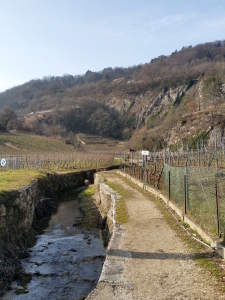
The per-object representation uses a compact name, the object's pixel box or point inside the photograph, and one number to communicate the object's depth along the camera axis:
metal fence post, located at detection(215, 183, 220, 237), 8.27
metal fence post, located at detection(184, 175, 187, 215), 11.66
